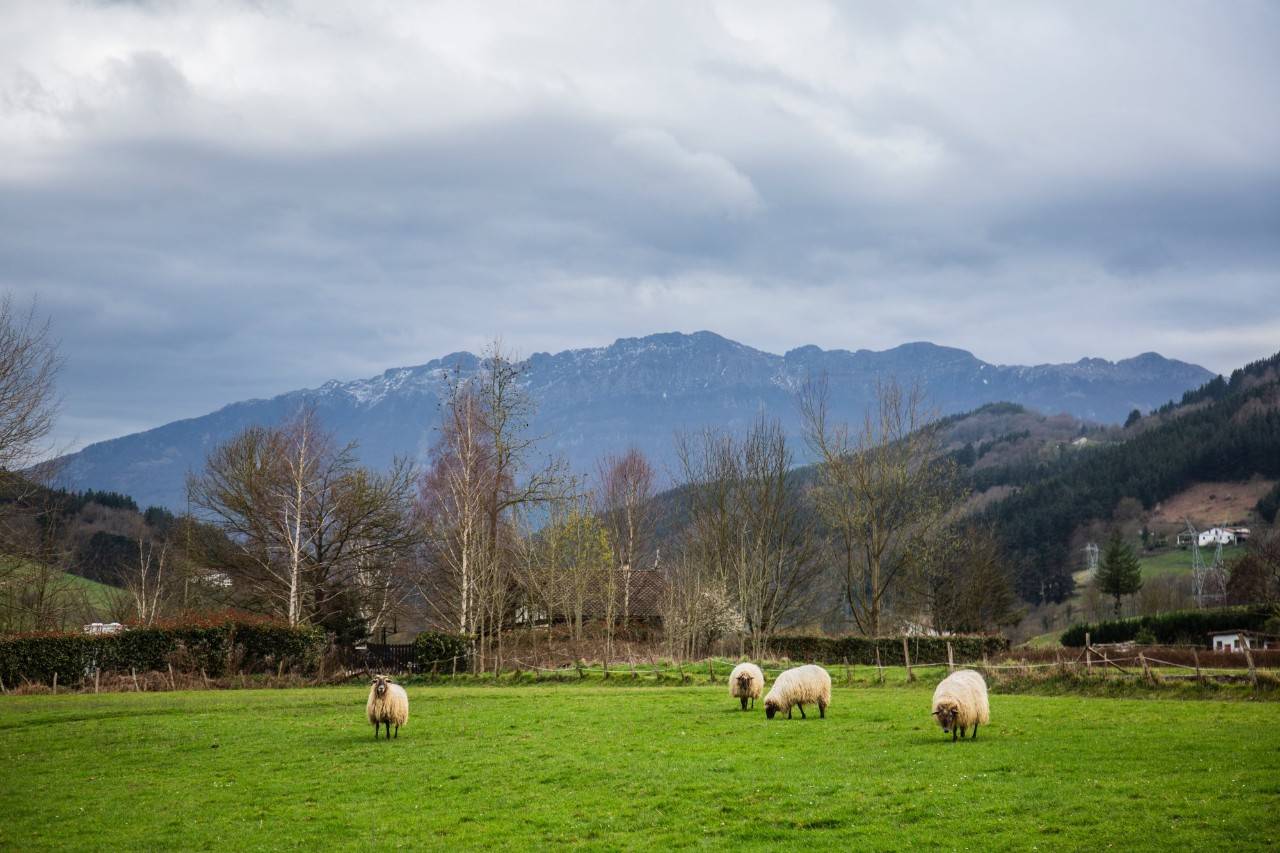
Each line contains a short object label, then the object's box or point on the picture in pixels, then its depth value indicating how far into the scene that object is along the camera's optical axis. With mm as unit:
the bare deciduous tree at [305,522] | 67250
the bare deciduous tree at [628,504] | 85569
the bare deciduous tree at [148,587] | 60578
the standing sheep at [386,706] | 26391
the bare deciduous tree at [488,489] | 57062
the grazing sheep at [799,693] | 27875
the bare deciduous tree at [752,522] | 71562
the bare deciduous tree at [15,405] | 41750
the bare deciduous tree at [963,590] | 83375
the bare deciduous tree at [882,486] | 68812
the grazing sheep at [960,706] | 22156
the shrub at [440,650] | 54312
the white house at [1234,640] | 62331
